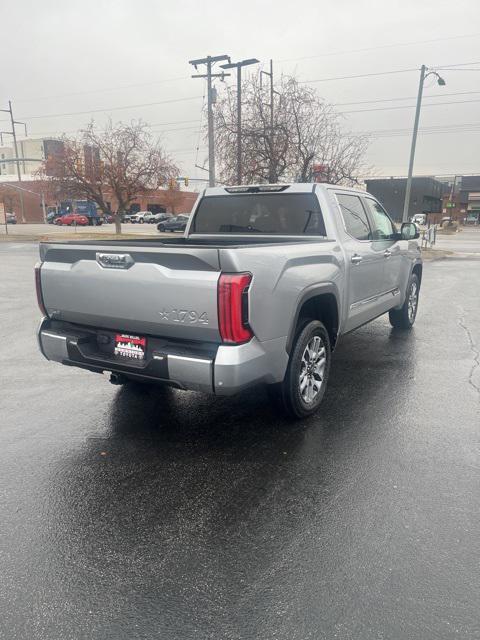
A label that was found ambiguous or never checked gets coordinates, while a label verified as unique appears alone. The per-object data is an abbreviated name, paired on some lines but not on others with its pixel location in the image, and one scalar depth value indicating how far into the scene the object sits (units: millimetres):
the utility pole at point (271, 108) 19297
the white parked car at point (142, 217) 69631
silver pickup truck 3131
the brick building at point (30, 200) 74812
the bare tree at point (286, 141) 19625
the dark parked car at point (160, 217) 68575
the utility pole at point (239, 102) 20109
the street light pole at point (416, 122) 23222
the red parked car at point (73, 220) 59581
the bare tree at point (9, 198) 76481
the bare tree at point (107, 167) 35062
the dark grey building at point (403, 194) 74688
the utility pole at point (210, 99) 21522
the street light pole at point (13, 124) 70406
